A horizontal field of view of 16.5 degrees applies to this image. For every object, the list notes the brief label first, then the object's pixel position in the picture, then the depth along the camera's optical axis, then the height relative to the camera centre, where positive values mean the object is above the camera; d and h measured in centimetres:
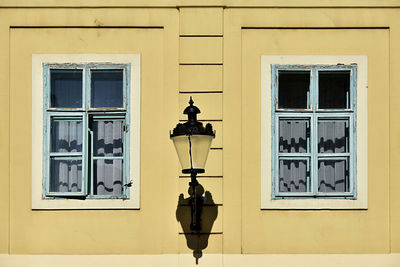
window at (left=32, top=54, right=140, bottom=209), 1367 +4
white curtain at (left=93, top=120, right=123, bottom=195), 1384 -20
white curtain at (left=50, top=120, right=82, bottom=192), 1384 -26
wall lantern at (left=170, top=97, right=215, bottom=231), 1262 -7
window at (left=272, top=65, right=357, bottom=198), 1382 +8
